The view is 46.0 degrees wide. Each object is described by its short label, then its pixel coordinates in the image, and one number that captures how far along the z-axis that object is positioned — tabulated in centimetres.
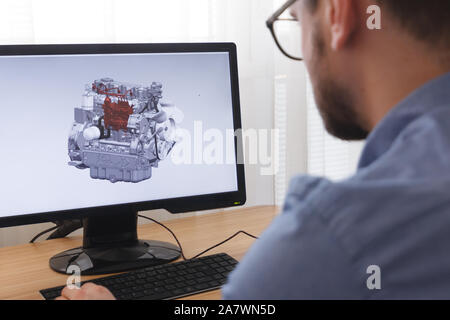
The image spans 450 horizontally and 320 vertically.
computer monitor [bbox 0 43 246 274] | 98
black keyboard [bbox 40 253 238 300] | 87
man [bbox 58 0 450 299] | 41
